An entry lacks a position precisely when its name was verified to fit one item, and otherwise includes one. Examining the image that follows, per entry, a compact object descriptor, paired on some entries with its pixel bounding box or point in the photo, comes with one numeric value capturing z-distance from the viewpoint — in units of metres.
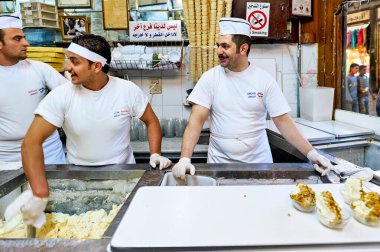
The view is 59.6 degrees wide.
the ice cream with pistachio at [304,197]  1.05
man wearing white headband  1.73
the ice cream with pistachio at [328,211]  0.95
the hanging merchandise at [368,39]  2.97
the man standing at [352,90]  3.14
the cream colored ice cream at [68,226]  1.39
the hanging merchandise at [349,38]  3.18
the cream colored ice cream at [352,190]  1.11
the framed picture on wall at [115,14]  3.09
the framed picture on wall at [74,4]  3.16
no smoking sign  3.12
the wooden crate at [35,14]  2.99
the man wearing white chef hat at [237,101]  2.04
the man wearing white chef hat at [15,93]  2.21
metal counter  1.47
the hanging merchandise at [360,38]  3.06
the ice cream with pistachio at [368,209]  0.97
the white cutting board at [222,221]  0.90
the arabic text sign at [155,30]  3.13
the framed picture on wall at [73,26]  3.14
